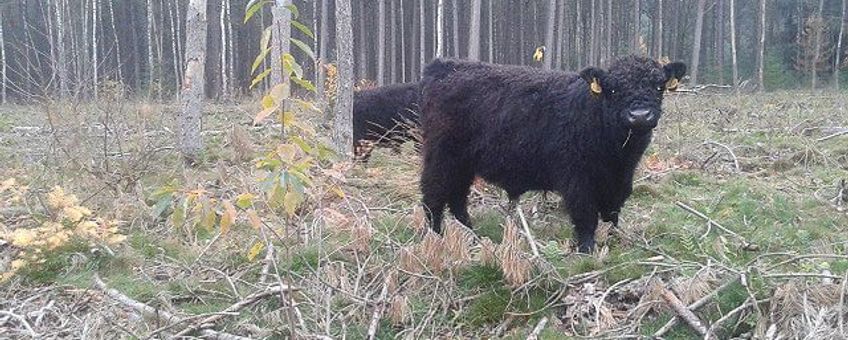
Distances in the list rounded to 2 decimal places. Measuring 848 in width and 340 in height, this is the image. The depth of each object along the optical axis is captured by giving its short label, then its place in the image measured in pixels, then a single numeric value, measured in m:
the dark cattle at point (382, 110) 11.21
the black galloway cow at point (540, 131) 5.63
